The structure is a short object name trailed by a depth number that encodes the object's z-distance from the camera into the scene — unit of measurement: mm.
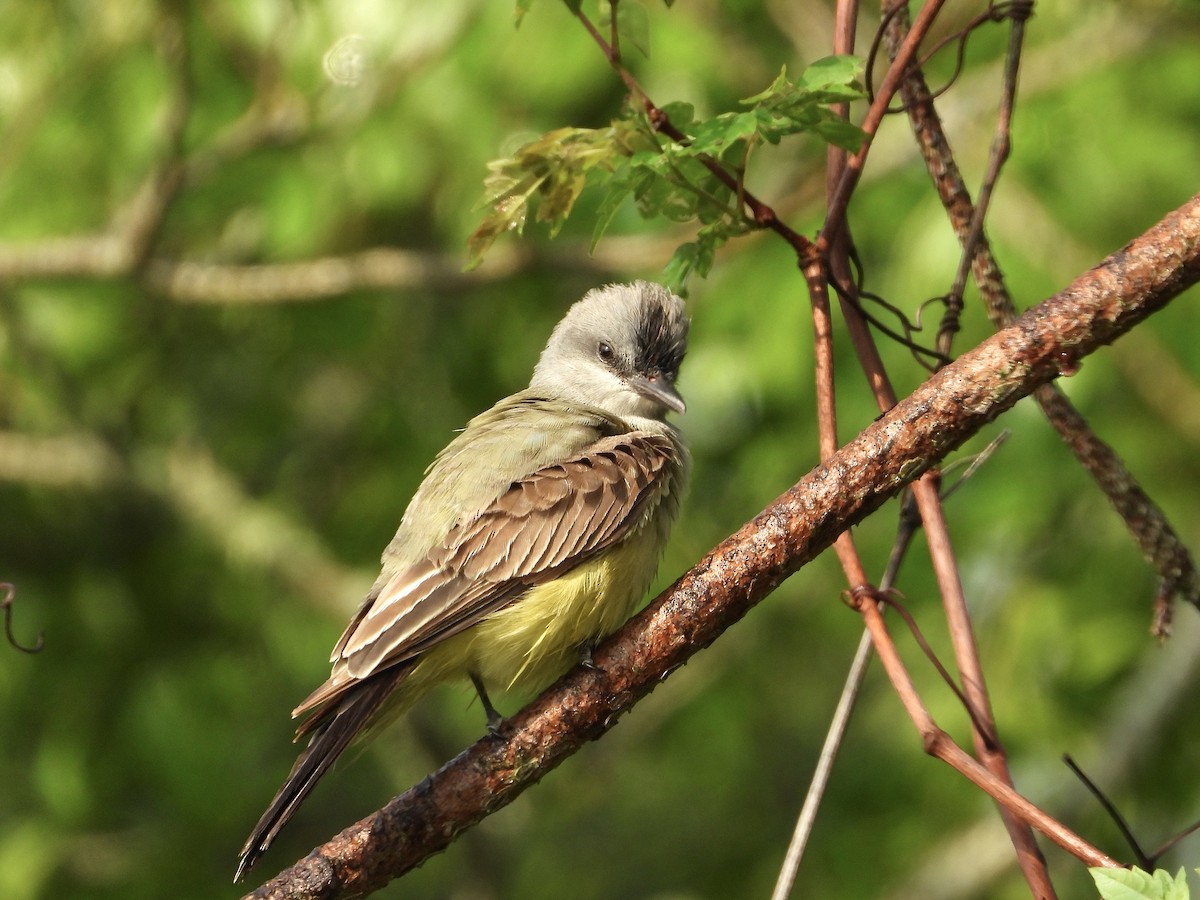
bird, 7043
